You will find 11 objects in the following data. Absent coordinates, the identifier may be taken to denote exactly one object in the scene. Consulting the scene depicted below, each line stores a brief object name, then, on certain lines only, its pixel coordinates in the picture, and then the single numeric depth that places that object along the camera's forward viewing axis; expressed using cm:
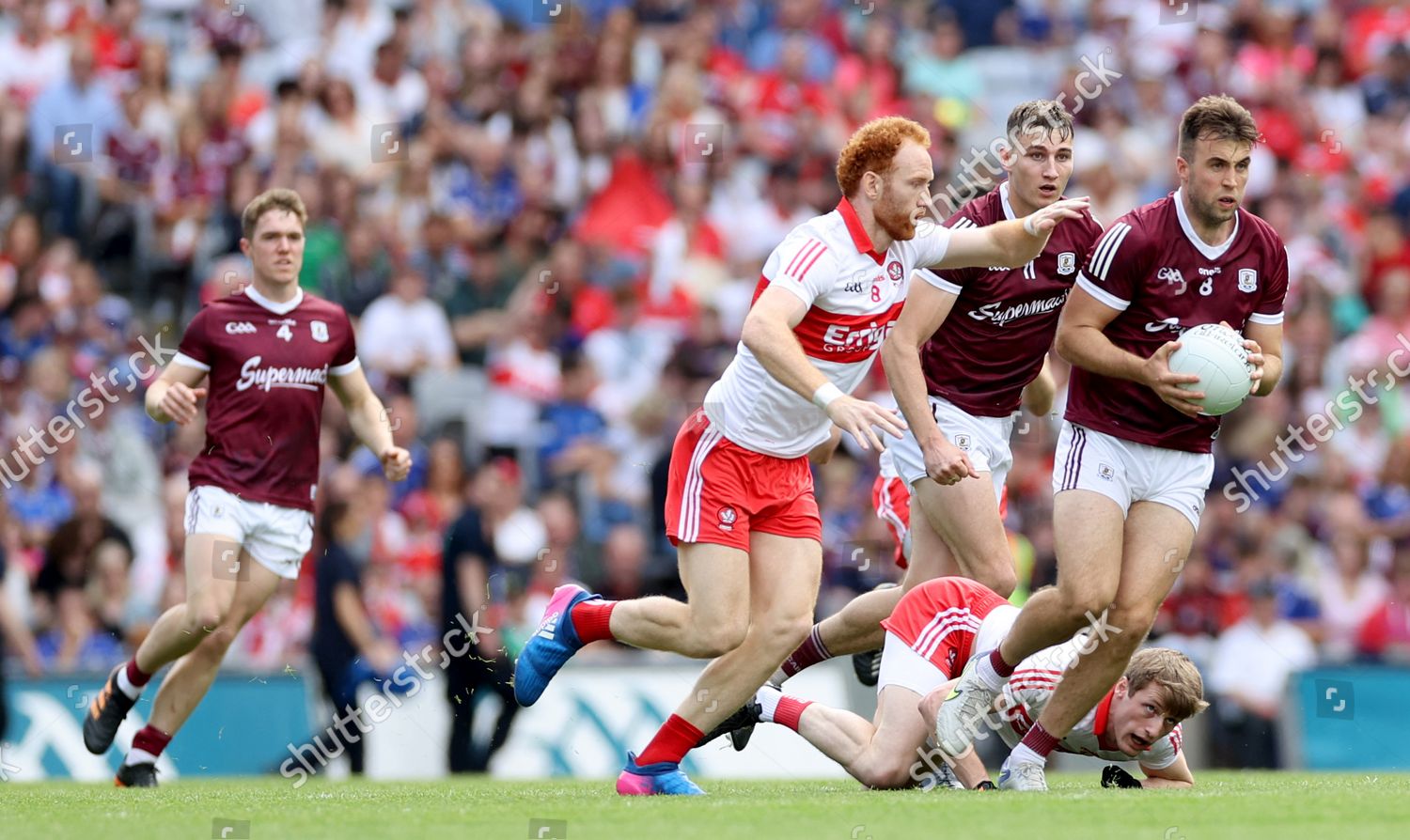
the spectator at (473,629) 2594
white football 1540
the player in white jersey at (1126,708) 1580
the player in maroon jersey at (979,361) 1712
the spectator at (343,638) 2573
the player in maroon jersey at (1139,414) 1566
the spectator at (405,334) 3041
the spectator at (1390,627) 2808
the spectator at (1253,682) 2669
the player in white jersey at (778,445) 1573
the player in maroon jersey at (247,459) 1944
